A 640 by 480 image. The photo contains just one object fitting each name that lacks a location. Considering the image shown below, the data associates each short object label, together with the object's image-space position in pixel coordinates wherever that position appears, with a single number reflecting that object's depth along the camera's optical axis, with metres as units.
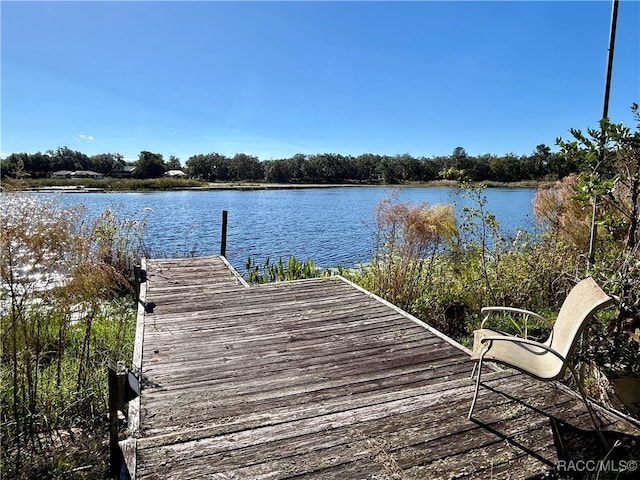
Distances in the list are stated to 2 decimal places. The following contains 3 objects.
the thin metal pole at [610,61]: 3.24
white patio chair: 2.02
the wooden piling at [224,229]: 7.78
